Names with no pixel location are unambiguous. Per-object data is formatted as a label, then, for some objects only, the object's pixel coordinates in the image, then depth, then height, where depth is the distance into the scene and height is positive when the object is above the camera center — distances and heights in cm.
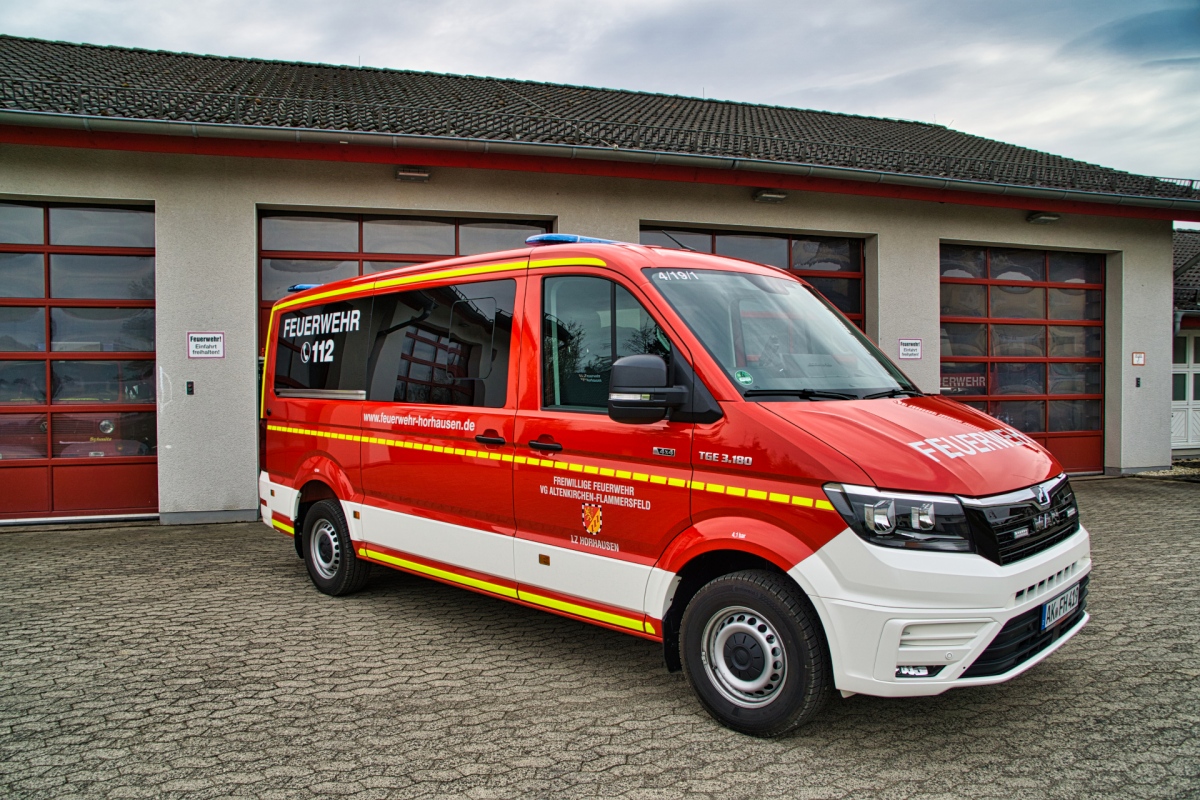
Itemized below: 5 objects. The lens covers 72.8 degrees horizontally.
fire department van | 313 -44
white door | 1688 -15
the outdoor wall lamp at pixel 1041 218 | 1192 +244
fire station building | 896 +203
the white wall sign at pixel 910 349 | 1115 +50
